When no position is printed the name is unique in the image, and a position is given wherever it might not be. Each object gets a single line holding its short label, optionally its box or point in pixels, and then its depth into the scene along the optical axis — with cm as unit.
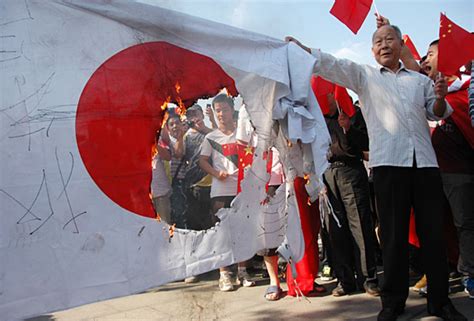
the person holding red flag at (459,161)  343
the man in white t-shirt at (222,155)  267
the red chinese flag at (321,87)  365
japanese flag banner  206
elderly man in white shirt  300
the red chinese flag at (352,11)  347
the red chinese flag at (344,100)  355
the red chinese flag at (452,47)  309
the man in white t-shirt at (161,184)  242
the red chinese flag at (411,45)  443
